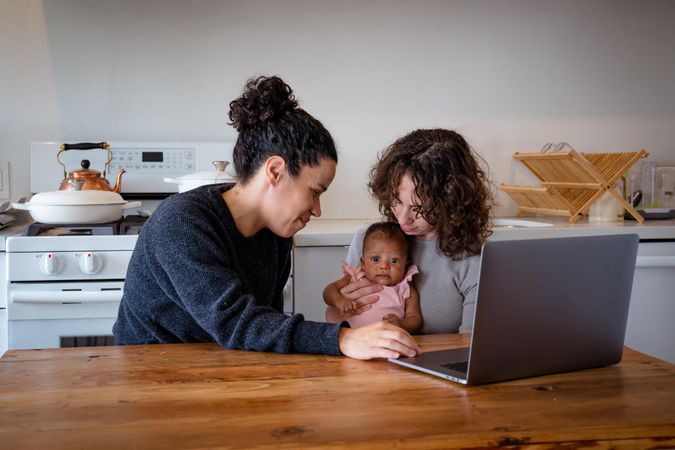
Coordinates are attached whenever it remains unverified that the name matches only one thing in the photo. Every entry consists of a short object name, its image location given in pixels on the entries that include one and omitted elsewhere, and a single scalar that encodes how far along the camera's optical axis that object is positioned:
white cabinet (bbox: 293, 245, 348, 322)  2.51
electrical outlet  2.93
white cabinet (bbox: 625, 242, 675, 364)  2.65
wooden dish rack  2.82
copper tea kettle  2.60
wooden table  0.95
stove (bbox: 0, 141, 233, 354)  2.38
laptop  1.14
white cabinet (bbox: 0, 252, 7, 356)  2.44
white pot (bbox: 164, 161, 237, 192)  2.62
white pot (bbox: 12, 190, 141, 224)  2.44
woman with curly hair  1.91
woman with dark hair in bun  1.38
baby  1.95
